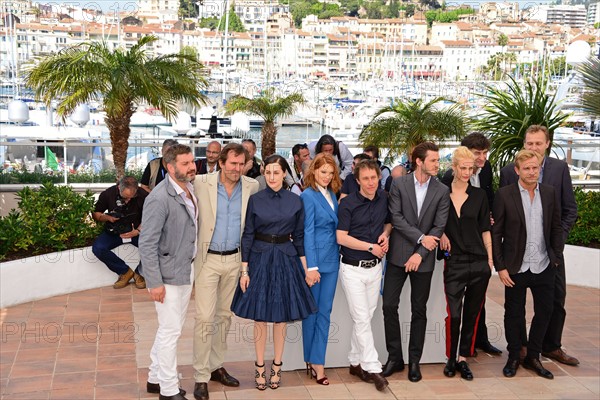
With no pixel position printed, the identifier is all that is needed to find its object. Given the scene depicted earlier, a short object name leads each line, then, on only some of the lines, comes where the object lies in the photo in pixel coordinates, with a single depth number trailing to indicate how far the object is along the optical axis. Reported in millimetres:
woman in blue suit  4852
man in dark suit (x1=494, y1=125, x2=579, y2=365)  5379
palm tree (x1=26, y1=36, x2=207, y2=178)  9203
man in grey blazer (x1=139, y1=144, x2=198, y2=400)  4504
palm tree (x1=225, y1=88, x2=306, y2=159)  11898
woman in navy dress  4715
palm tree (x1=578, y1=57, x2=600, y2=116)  7535
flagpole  10981
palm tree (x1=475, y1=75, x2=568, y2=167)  7750
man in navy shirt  4883
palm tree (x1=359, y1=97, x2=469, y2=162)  9438
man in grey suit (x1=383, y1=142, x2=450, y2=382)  4957
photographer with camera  7105
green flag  11023
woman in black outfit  5047
